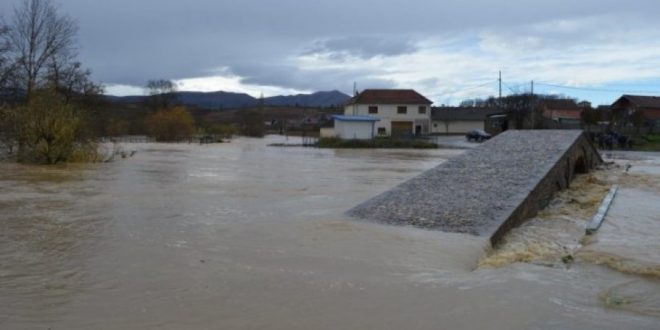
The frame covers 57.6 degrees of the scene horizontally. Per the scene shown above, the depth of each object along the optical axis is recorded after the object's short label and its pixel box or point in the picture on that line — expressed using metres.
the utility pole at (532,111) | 56.12
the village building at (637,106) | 70.56
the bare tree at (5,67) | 32.35
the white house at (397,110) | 75.00
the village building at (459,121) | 78.19
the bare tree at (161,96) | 97.31
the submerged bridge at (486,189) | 12.31
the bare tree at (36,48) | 38.56
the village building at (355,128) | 59.26
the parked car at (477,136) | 60.72
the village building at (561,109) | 83.49
